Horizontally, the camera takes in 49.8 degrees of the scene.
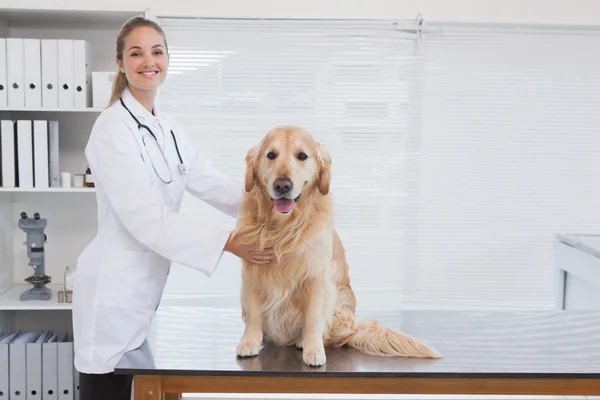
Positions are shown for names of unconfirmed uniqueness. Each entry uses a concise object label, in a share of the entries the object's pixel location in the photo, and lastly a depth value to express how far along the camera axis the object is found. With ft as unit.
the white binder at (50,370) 10.18
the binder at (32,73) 9.94
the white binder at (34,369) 10.14
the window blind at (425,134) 11.84
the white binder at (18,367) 10.11
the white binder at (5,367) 10.08
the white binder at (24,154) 10.04
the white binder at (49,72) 9.95
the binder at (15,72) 9.92
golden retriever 5.21
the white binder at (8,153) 9.99
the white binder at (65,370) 10.19
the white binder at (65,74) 9.97
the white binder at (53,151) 10.13
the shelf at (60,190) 9.98
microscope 10.21
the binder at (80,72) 9.99
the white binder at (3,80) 9.92
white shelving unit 10.89
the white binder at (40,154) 10.07
